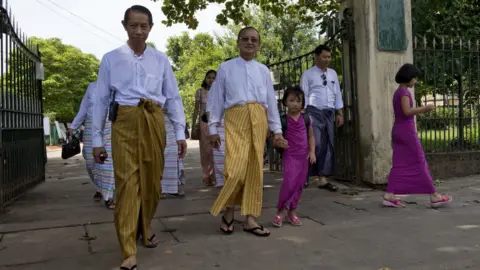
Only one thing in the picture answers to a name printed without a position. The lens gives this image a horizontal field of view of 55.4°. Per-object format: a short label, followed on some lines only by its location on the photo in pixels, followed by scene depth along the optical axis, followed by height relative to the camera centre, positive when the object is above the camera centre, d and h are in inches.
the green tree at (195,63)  1270.9 +216.1
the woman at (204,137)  288.7 +0.1
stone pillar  242.5 +32.1
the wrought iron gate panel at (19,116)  219.9 +14.8
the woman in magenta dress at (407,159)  196.7 -12.1
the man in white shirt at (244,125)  157.9 +4.1
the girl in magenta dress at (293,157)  169.6 -8.5
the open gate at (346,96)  254.1 +20.9
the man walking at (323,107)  249.6 +14.7
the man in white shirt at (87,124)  233.8 +8.6
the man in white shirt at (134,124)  128.2 +4.5
